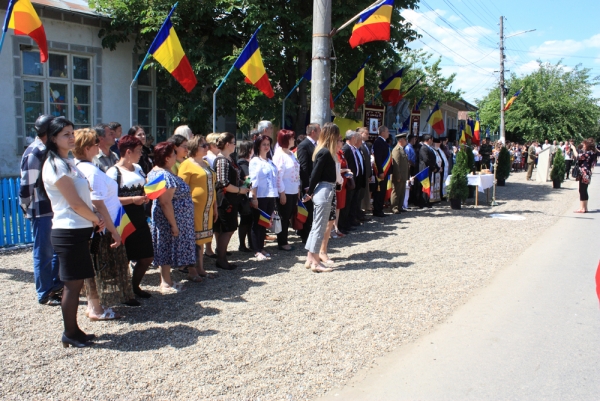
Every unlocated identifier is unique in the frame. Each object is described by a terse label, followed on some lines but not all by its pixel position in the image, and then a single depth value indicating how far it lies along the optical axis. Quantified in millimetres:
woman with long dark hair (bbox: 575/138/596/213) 11922
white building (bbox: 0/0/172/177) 10734
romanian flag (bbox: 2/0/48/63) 6512
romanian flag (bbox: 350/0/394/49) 9750
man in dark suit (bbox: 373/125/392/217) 10953
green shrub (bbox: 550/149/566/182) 18133
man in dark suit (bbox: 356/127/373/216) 9663
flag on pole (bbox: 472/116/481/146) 19550
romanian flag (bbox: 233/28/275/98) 9539
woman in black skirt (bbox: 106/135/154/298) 4871
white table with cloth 12445
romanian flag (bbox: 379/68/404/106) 14188
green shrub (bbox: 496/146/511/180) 18964
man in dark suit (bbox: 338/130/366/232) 8805
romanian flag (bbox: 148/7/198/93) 8375
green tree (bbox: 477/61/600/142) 37375
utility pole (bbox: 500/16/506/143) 30719
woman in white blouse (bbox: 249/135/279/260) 6832
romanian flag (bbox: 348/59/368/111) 12734
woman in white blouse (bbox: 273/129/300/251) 7137
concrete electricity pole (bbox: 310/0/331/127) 10203
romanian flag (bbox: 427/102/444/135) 15383
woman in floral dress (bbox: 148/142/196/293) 5219
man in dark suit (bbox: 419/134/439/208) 12555
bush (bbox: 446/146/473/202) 12219
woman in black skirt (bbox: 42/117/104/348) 3793
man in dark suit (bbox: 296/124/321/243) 7738
